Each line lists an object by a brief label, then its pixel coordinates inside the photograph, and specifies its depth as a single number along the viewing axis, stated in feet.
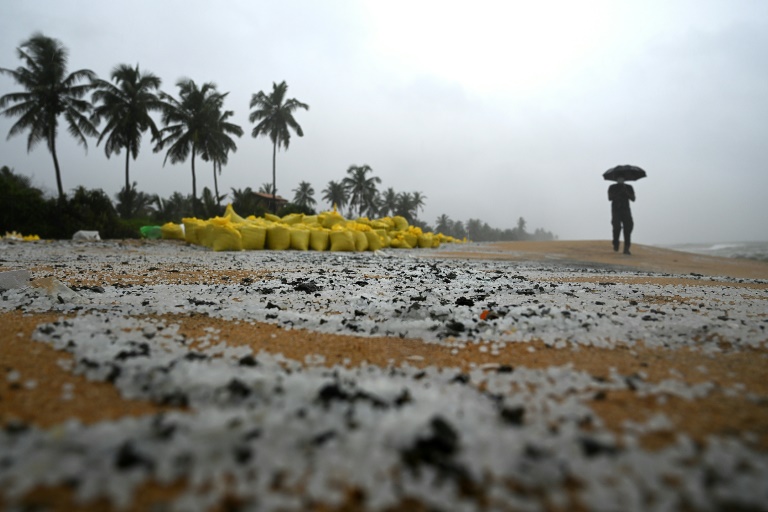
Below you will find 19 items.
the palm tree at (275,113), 79.25
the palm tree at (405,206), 143.11
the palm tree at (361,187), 116.57
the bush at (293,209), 61.67
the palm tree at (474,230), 193.36
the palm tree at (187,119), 65.57
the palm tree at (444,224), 184.55
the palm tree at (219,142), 69.21
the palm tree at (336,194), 134.31
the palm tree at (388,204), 146.51
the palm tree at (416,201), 155.74
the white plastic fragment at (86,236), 31.58
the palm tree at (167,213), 61.47
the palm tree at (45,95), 50.52
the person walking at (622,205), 29.80
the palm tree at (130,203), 63.52
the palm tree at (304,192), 141.07
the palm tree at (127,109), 60.34
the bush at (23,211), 37.04
